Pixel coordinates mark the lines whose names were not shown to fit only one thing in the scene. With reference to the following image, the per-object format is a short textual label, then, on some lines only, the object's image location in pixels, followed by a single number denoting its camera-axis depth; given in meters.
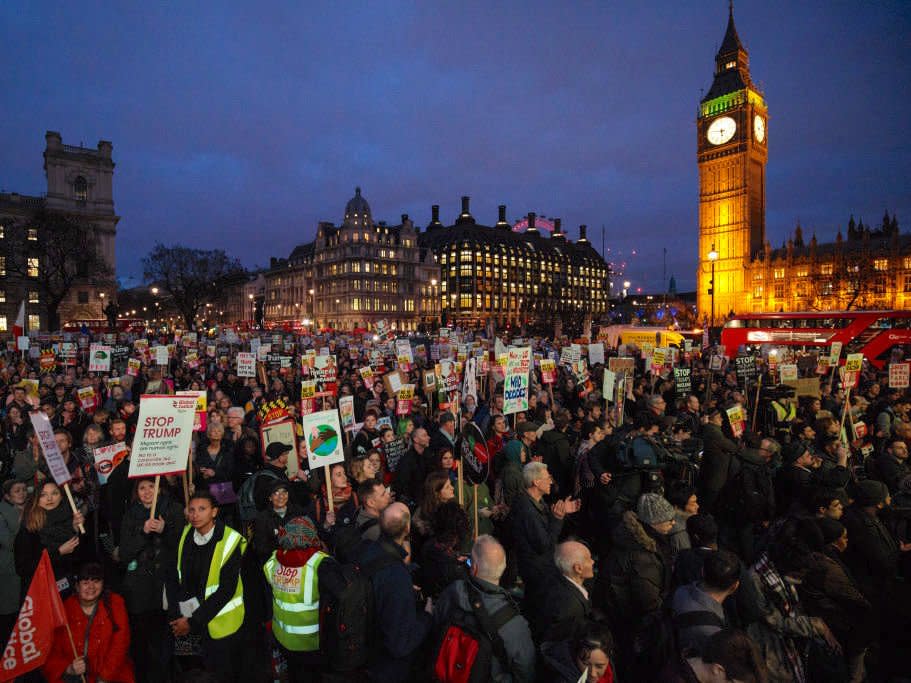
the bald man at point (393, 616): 3.09
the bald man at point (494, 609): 2.82
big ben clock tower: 81.06
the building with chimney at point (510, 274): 107.06
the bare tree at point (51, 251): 45.00
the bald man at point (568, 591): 3.07
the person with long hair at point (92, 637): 3.46
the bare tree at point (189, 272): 54.38
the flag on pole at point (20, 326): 17.39
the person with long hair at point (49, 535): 4.20
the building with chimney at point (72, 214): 51.00
